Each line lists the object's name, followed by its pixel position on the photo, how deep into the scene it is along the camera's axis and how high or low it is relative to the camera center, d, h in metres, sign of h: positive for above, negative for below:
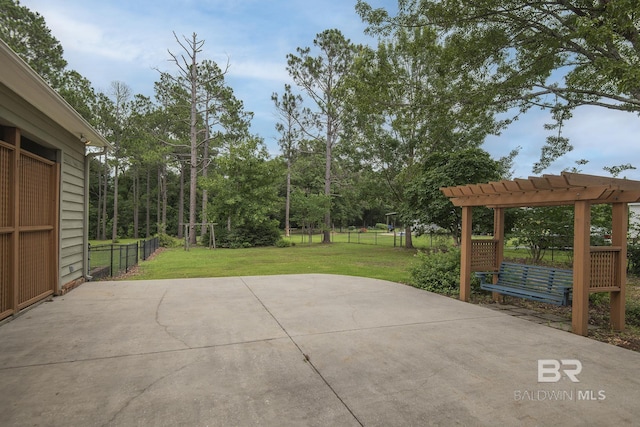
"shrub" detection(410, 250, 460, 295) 7.02 -1.21
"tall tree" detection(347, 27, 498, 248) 7.64 +2.87
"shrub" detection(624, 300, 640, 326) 5.20 -1.50
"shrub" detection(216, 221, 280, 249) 19.12 -1.26
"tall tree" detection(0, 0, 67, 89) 18.80 +9.73
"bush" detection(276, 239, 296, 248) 19.63 -1.71
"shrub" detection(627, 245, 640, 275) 10.53 -1.22
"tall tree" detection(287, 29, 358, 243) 21.08 +8.82
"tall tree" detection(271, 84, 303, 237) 27.02 +8.29
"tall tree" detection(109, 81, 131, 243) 27.60 +7.85
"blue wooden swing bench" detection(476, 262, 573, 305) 5.05 -1.06
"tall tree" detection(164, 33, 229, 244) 20.81 +8.61
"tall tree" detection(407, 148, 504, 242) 12.94 +1.32
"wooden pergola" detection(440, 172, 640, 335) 4.38 -0.03
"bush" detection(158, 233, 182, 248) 19.83 -1.68
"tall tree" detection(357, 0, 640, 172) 6.00 +3.38
